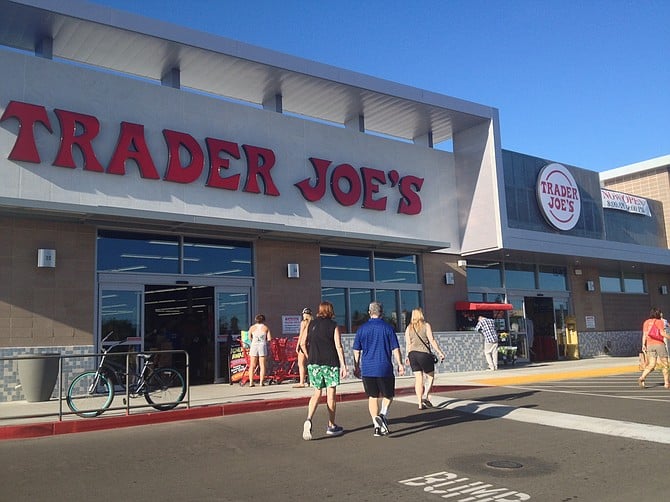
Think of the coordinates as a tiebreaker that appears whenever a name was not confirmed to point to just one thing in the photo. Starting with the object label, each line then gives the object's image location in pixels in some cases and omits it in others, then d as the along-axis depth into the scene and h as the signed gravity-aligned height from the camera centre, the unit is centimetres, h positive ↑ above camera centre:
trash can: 1161 -66
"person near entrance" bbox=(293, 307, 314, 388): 1331 -68
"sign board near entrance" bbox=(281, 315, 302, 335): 1630 +20
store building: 1309 +349
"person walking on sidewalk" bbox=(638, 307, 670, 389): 1332 -61
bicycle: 996 -80
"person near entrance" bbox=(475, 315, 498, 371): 1878 -51
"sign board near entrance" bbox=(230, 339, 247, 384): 1473 -71
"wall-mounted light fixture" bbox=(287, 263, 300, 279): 1662 +161
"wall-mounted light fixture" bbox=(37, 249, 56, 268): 1280 +171
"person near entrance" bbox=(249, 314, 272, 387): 1402 -27
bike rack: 934 -106
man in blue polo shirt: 828 -46
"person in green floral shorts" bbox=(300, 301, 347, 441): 820 -44
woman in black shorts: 1069 -45
